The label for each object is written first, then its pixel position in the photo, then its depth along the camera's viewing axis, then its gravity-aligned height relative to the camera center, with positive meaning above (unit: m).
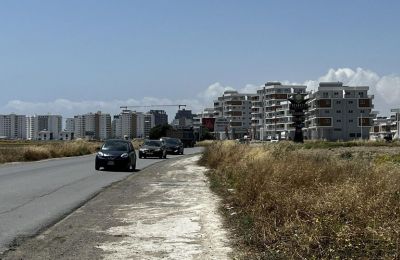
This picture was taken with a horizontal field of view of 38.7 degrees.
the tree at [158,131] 137.25 +1.01
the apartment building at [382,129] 174.68 +2.06
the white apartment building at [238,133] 191.48 +0.73
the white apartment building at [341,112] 147.75 +6.06
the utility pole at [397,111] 137.89 +6.43
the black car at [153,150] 49.47 -1.29
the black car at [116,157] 30.81 -1.18
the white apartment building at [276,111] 177.62 +7.91
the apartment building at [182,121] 189.84 +4.72
